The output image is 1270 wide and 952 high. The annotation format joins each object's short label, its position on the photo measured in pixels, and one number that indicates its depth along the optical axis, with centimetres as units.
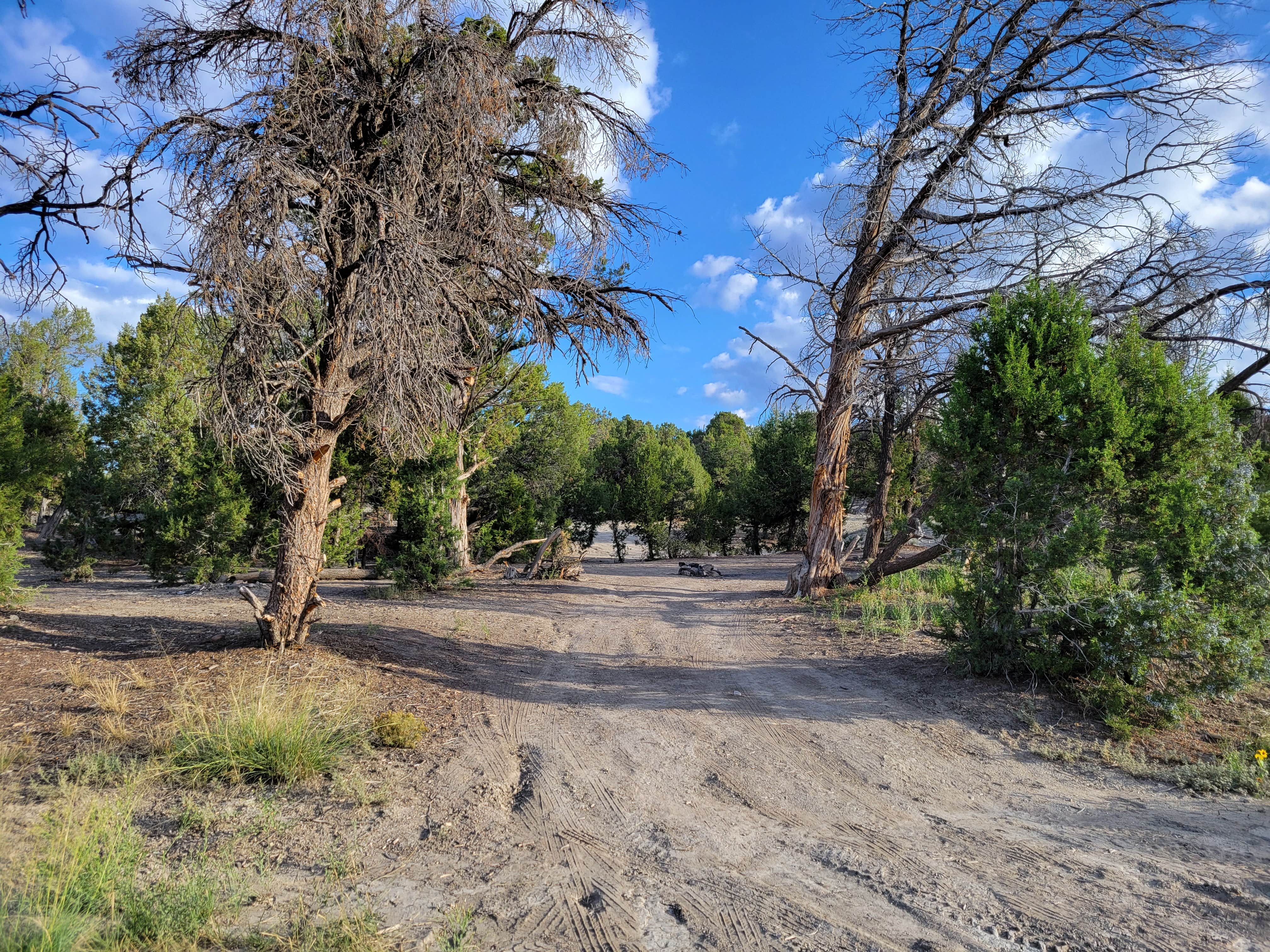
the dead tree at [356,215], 506
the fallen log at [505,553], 1426
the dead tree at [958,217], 867
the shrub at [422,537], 1211
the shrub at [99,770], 371
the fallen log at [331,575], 1413
